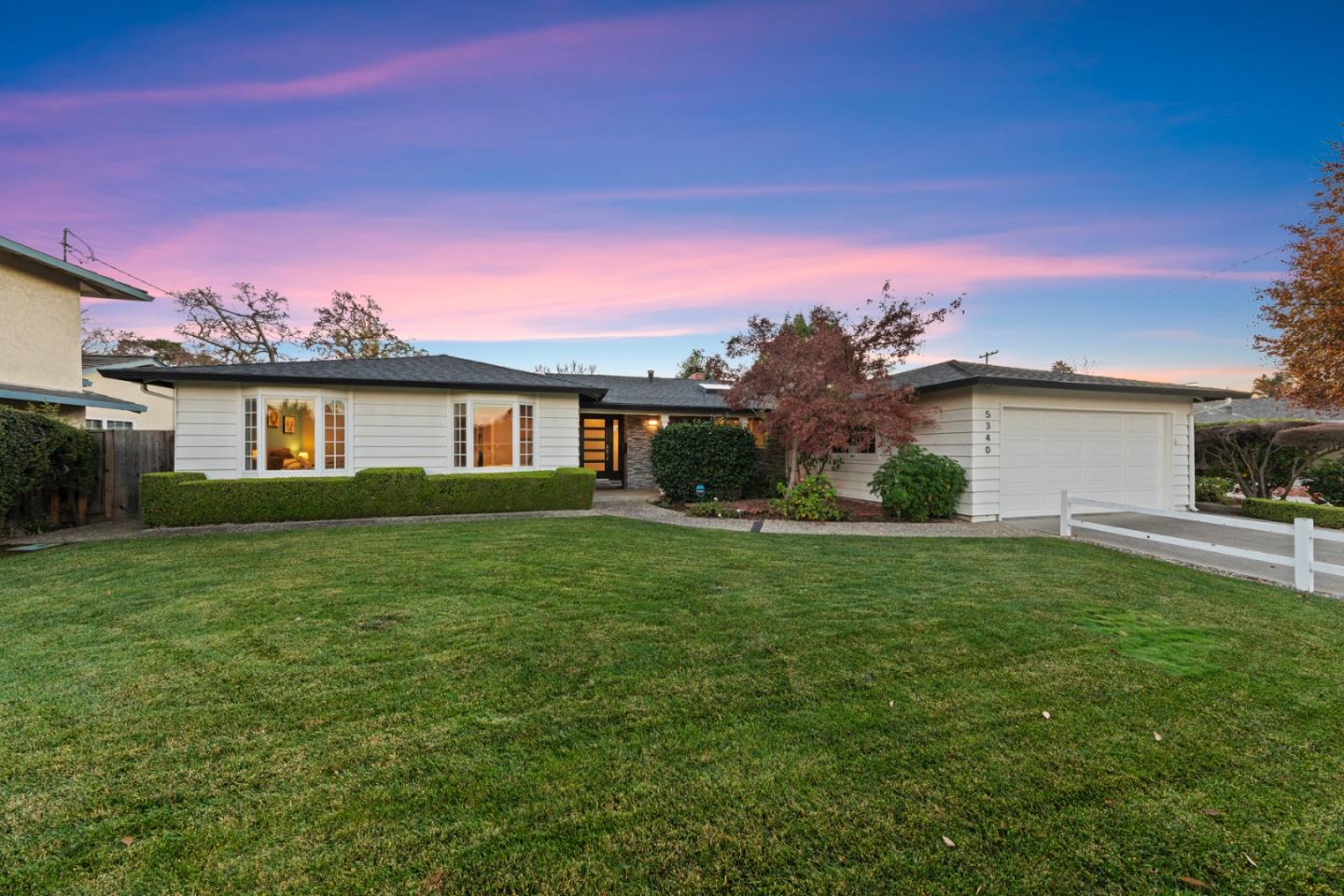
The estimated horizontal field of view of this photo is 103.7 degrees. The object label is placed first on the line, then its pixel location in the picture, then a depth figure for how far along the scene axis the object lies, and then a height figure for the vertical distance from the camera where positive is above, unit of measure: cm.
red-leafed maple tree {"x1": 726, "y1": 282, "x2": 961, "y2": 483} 958 +140
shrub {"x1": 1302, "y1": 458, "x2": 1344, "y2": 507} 1017 -63
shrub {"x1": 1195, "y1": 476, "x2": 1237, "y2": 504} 1200 -90
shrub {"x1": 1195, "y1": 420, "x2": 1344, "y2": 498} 1043 -3
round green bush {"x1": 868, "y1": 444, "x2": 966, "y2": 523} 934 -65
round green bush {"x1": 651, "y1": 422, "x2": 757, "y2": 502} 1160 -14
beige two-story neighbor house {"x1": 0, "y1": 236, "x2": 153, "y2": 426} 930 +237
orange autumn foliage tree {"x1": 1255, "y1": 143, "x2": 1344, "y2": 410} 993 +281
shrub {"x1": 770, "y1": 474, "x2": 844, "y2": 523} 958 -94
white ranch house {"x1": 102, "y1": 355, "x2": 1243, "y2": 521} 957 +54
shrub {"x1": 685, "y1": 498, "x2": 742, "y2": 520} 996 -111
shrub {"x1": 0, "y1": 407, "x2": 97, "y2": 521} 684 -1
